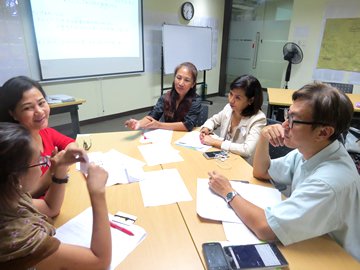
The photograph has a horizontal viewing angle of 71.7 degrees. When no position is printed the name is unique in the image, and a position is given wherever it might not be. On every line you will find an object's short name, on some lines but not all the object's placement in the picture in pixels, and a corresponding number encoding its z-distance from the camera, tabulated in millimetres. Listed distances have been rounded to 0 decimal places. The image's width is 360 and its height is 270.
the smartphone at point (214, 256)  809
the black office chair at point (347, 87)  4009
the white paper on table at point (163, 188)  1185
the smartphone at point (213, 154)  1651
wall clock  5093
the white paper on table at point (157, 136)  1936
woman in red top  1296
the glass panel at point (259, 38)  5961
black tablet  806
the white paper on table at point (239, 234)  938
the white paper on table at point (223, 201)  1062
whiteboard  4797
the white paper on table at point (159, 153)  1588
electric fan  4812
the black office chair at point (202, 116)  2424
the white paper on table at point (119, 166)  1352
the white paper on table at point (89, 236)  871
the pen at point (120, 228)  958
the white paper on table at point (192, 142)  1809
